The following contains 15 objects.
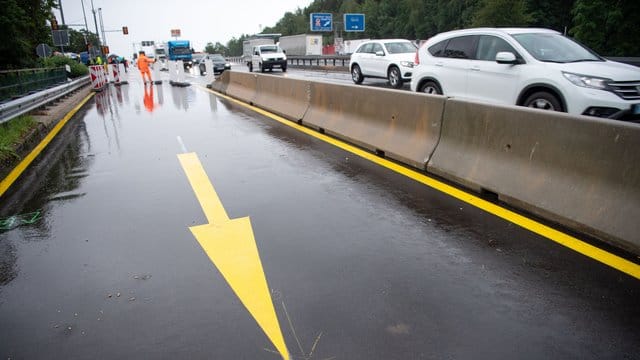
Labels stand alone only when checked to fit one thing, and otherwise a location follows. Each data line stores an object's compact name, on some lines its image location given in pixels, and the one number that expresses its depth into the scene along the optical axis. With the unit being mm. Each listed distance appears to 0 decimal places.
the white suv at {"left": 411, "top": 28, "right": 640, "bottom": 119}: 7484
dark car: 42938
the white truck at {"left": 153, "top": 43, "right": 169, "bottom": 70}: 73850
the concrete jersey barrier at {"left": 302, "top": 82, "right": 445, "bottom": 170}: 6773
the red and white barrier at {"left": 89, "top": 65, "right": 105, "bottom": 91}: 25217
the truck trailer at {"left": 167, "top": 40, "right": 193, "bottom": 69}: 58625
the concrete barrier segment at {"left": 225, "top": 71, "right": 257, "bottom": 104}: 16281
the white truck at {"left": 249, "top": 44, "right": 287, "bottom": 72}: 39844
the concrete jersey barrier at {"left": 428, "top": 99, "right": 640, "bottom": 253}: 4031
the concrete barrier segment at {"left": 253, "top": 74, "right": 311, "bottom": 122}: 11453
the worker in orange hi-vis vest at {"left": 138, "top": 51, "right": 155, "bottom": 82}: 29234
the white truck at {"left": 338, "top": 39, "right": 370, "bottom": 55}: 67750
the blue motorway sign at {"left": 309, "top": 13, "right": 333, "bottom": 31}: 64625
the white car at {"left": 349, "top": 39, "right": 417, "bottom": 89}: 18156
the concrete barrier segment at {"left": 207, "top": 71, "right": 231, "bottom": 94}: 20597
